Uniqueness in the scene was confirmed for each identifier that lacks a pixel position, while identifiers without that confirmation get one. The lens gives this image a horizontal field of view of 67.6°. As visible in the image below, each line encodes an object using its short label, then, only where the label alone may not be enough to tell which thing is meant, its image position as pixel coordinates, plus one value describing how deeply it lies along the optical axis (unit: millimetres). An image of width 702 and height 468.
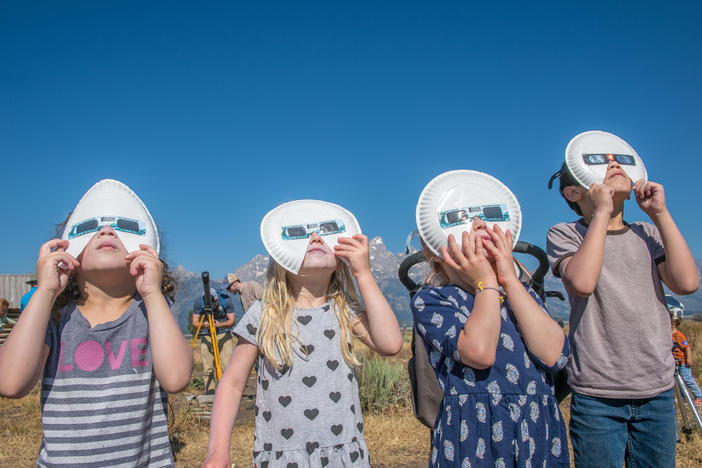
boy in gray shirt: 2186
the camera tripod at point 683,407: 3896
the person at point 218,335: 7734
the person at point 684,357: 5144
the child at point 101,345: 1849
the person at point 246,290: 7398
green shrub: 6492
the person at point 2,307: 7941
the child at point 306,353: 1995
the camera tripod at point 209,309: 5570
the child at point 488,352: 1792
